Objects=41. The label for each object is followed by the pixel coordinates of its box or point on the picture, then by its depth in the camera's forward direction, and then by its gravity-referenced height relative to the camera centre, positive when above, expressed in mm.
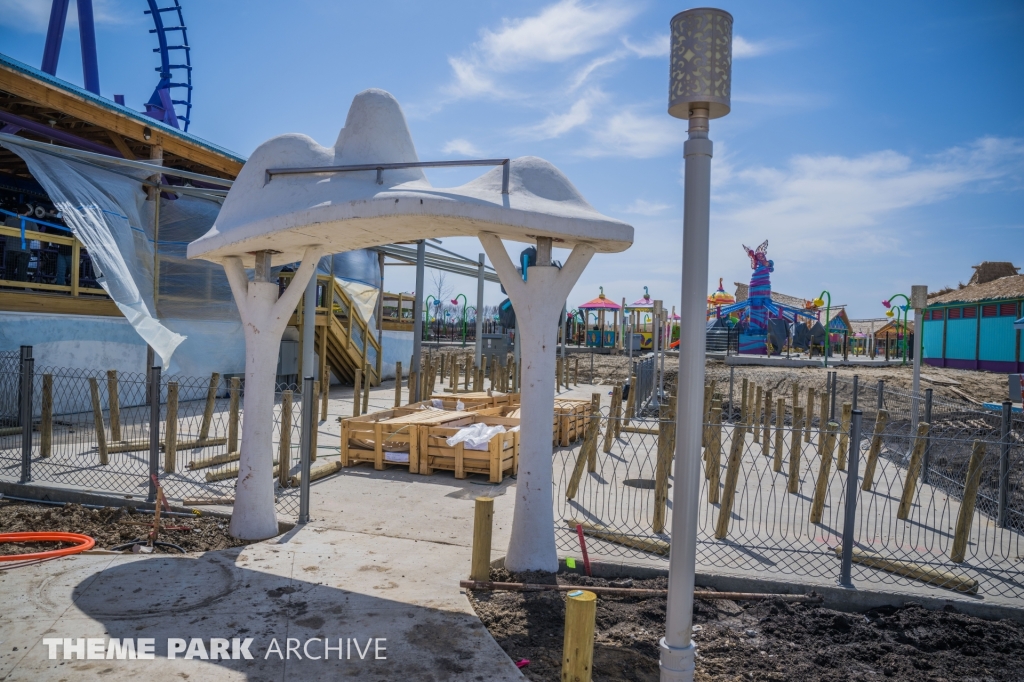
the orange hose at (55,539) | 5980 -1960
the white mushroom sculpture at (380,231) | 5441 +947
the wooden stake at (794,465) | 8988 -1510
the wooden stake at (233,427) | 9830 -1419
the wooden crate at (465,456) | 9266 -1636
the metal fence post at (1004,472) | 6952 -1177
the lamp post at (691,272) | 3051 +378
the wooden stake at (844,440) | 10849 -1413
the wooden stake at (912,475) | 7517 -1338
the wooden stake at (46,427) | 9250 -1450
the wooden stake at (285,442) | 8359 -1351
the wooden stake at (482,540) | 5301 -1586
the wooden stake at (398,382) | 14237 -981
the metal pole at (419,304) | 16094 +872
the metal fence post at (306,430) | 6871 -974
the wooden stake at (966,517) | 6212 -1461
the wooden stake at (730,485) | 6766 -1349
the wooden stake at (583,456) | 7902 -1336
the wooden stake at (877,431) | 8973 -1045
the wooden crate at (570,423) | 12273 -1469
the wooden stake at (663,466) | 6927 -1240
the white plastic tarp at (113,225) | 11227 +1890
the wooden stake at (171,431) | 8602 -1337
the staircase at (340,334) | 19016 +96
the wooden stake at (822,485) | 7645 -1491
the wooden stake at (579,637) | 3281 -1454
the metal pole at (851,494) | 5531 -1150
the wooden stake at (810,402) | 13078 -933
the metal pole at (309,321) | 13211 +284
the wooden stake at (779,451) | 9703 -1453
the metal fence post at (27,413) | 8172 -1118
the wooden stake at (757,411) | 12511 -1104
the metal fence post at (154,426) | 7332 -1081
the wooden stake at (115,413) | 9769 -1298
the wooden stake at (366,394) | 15071 -1294
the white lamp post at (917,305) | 11250 +947
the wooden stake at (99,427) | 9242 -1404
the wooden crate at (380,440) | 9680 -1514
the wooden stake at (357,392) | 13447 -1120
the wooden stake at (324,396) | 14281 -1297
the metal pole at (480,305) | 20636 +1167
